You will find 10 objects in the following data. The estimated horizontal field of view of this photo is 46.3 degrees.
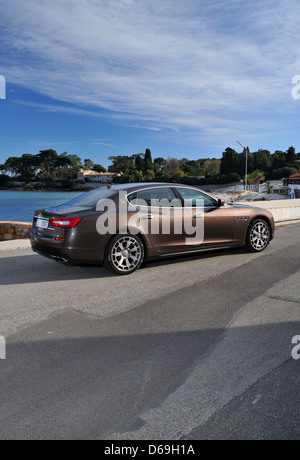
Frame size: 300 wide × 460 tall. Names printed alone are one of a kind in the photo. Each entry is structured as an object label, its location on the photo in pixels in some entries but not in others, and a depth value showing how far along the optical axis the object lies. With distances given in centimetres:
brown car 553
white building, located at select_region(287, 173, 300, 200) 6371
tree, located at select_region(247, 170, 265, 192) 10253
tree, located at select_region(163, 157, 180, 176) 14339
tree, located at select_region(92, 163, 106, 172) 17462
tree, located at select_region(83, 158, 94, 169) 17362
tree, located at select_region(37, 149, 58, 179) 14500
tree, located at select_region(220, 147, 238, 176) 11769
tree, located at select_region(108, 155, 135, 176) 14173
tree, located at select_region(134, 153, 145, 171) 12506
